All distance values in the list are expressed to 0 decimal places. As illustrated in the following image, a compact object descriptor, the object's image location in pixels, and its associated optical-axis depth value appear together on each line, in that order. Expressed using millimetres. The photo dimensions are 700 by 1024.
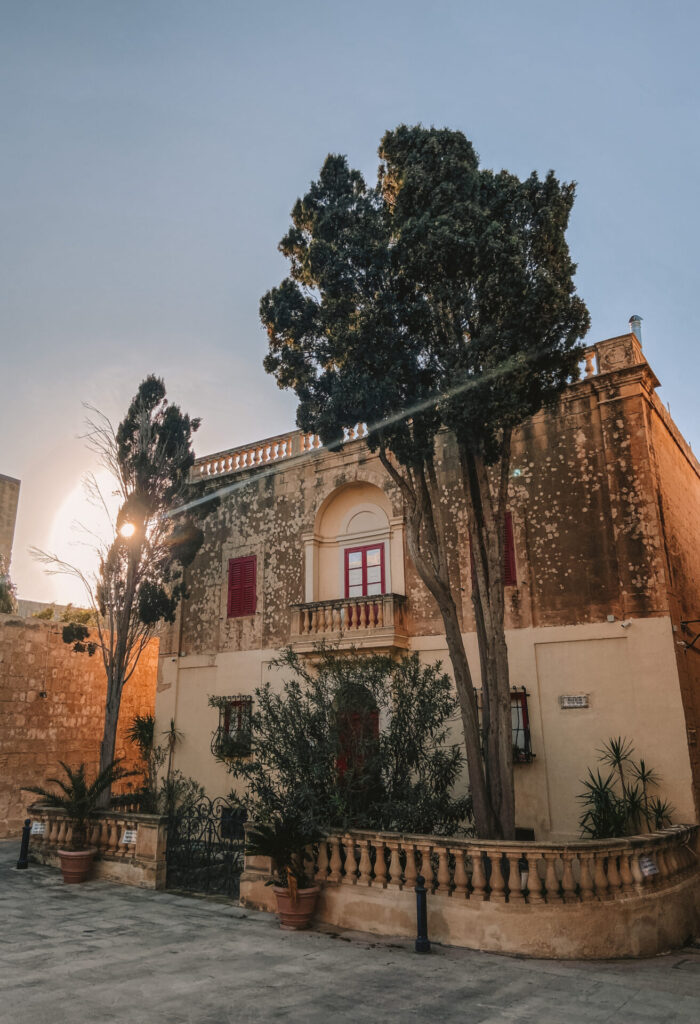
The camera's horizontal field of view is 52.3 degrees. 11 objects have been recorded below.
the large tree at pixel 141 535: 15539
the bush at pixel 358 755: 9789
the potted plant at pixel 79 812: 11688
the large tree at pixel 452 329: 10445
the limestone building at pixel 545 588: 12727
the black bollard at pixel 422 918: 7949
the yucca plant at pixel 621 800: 11555
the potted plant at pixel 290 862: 8953
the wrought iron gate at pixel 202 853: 11203
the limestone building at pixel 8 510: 38250
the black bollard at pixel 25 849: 12873
